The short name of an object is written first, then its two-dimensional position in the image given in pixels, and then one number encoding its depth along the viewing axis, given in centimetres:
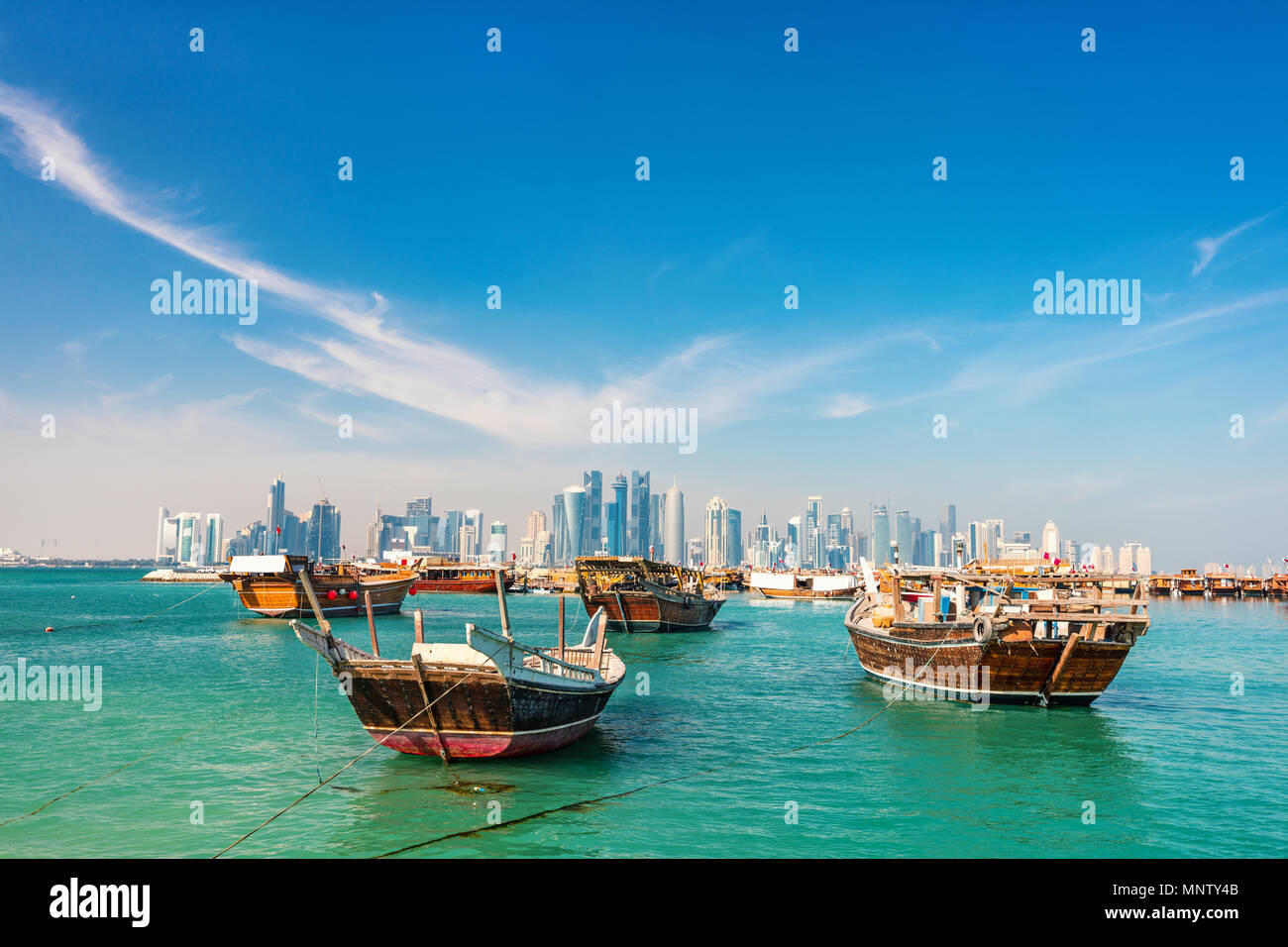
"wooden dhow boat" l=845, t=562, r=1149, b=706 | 2625
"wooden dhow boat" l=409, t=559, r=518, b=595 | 12731
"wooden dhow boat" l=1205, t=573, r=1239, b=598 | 12750
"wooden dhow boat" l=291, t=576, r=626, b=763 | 1805
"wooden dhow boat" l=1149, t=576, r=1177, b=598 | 13775
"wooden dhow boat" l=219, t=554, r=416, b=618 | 6328
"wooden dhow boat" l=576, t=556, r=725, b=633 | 5928
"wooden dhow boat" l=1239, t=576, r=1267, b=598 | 12812
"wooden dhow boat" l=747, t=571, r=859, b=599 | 13288
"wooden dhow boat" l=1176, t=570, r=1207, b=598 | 13300
